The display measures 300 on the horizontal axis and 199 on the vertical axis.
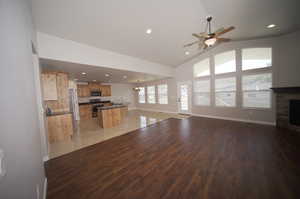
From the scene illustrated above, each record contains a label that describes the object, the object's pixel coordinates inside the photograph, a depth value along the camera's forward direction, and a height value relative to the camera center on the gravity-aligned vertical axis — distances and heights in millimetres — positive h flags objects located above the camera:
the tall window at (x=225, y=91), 5286 +113
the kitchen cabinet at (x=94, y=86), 7664 +870
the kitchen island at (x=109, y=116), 4762 -875
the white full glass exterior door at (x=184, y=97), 6934 -152
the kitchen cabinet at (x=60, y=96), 3816 +114
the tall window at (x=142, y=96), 9725 +29
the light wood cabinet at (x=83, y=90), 7137 +567
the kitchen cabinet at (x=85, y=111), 7038 -889
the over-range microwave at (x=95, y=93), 7678 +357
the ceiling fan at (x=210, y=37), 2673 +1473
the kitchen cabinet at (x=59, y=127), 3391 -936
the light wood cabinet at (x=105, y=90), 8188 +593
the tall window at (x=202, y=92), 6129 +129
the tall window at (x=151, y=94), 8987 +159
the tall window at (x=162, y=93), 8112 +158
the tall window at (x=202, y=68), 6078 +1550
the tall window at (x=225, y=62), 5223 +1599
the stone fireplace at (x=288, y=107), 3693 -599
